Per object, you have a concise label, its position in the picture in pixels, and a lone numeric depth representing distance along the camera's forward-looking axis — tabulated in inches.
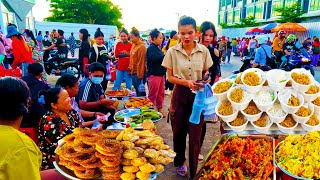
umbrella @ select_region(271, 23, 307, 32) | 746.8
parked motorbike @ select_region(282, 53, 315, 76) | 314.8
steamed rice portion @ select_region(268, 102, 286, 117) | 88.5
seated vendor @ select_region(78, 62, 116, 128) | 151.9
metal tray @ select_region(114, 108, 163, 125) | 158.1
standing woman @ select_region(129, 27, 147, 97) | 228.1
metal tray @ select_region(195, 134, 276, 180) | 119.1
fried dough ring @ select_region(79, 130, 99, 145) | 77.2
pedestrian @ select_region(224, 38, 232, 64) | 646.5
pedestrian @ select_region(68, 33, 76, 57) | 713.0
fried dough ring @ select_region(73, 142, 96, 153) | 74.7
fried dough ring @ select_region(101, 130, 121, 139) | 83.1
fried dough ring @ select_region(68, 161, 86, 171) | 72.1
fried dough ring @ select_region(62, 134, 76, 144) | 80.6
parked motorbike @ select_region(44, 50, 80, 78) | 389.7
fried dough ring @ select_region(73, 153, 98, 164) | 71.9
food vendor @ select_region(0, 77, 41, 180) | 48.1
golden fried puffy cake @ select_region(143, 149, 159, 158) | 75.7
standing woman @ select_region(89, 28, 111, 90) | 233.3
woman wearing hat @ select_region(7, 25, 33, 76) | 230.5
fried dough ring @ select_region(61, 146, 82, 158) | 73.7
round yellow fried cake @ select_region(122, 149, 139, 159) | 73.0
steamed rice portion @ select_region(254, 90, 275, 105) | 89.0
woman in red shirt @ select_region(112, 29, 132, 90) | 245.4
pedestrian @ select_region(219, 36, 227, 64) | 577.3
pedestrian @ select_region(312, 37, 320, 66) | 571.5
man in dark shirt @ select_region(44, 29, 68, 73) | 409.7
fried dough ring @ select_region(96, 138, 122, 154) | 71.6
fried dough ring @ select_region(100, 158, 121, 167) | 70.8
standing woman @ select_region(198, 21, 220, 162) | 142.9
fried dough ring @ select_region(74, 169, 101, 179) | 70.9
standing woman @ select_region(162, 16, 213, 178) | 118.1
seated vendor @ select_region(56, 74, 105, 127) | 125.0
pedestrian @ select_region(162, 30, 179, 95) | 292.9
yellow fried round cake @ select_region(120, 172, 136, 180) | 70.9
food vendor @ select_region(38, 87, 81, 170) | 96.6
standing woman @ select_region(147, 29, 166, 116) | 200.2
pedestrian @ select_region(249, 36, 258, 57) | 614.1
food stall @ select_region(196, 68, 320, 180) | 88.0
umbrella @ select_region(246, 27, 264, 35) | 897.3
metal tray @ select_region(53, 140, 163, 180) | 71.8
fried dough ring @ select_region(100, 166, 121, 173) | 71.2
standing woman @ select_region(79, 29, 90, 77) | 249.4
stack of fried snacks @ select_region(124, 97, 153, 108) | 180.2
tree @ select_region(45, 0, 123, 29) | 1473.9
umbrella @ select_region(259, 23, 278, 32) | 837.2
